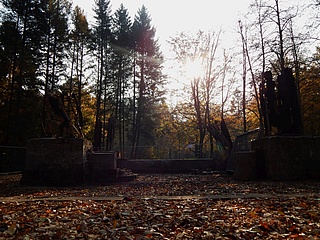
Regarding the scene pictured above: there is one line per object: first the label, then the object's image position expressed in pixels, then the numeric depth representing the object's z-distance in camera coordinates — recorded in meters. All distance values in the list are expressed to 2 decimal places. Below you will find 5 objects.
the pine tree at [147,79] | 29.14
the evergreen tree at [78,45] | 25.08
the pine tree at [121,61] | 28.52
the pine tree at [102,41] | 27.02
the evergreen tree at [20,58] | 19.64
